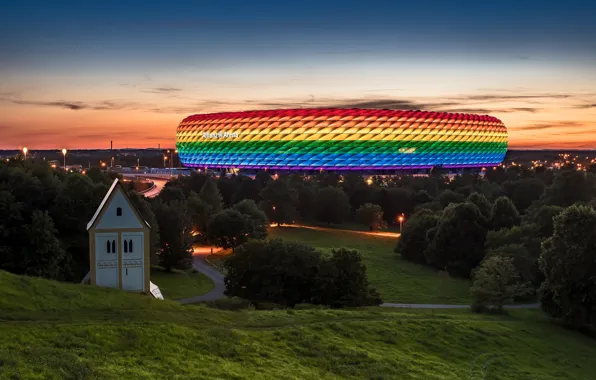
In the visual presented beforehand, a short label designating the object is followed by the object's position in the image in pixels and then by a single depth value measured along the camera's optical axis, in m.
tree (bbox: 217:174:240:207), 129.62
